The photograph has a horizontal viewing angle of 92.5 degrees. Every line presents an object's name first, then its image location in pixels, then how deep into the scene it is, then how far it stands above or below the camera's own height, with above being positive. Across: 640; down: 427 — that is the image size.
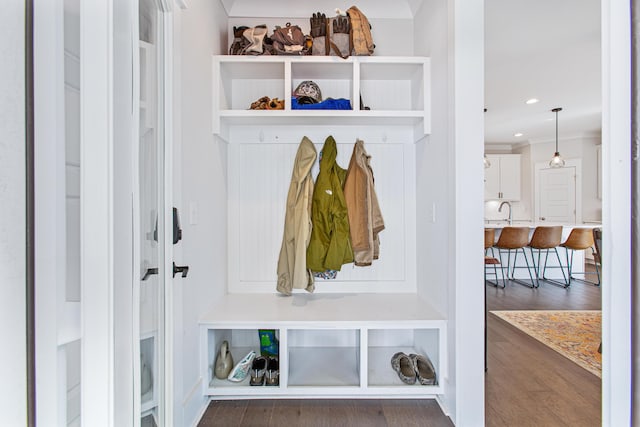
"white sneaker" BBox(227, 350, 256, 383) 1.74 -0.91
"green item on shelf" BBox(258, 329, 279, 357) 2.00 -0.86
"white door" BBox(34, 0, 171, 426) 0.46 +0.00
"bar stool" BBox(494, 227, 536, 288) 3.96 -0.34
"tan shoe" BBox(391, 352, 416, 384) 1.75 -0.93
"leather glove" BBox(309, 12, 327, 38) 1.93 +1.18
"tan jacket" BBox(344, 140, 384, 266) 1.98 +0.03
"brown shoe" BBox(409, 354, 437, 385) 1.73 -0.92
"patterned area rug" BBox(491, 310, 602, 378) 2.26 -1.05
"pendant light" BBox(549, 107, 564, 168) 5.12 +0.86
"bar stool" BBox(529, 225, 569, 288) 4.00 -0.34
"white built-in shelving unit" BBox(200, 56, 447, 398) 1.91 +0.22
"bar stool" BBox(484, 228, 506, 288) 3.77 -0.40
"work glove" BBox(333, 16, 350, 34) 1.86 +1.14
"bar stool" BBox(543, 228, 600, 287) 4.09 -0.39
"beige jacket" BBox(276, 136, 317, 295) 1.92 -0.08
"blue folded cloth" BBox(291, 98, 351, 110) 1.93 +0.68
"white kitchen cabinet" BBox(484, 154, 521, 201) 6.60 +0.73
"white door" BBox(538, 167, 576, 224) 6.06 +0.34
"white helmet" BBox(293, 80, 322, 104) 1.96 +0.78
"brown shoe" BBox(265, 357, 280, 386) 1.75 -0.94
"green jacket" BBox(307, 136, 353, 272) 1.91 -0.08
